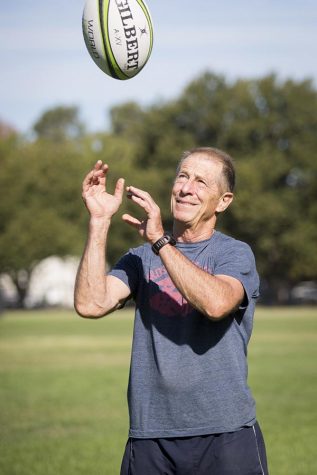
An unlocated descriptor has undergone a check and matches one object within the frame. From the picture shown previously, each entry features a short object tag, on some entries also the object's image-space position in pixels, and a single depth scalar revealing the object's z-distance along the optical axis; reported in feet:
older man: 13.99
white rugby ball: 19.94
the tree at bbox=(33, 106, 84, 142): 345.51
